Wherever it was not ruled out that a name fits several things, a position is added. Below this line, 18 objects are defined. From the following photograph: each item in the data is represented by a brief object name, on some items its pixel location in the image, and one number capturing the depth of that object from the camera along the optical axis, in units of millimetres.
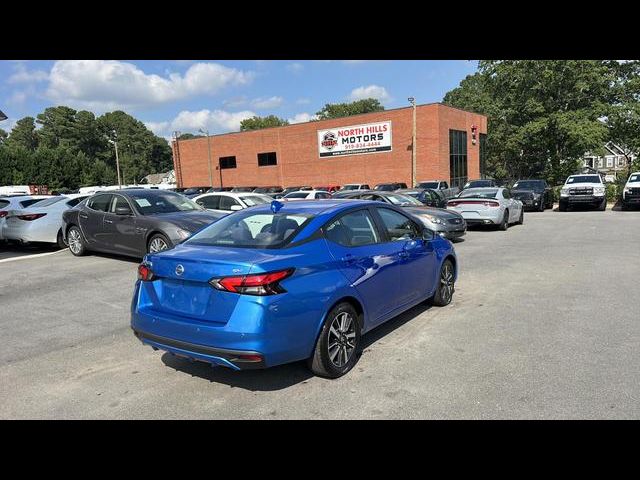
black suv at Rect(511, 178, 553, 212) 24359
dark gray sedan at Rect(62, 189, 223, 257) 9125
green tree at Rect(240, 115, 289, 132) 95688
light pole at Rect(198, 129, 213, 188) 51406
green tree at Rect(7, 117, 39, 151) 118812
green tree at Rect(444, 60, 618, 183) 35438
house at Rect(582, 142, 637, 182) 85181
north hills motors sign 39344
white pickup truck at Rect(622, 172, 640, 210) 22109
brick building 37594
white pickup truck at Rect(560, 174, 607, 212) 23375
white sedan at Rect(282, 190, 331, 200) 19578
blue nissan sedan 3600
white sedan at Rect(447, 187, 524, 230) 15156
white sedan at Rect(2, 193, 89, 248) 11758
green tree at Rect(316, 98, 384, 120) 95188
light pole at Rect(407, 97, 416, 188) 34844
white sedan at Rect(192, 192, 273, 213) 13906
